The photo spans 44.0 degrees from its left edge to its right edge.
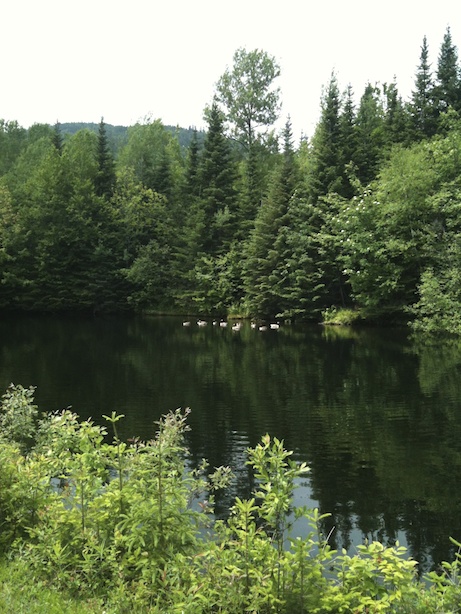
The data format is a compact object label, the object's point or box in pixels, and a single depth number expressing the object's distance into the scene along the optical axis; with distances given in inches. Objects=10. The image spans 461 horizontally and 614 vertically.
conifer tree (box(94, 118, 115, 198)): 1941.4
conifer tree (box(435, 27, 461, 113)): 1635.1
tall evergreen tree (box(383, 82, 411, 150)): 1617.9
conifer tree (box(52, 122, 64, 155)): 2096.5
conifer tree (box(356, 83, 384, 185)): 1573.6
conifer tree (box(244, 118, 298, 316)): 1528.1
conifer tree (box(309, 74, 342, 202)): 1489.9
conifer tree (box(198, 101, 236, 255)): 1769.2
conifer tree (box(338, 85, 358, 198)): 1492.4
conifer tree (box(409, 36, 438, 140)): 1615.4
